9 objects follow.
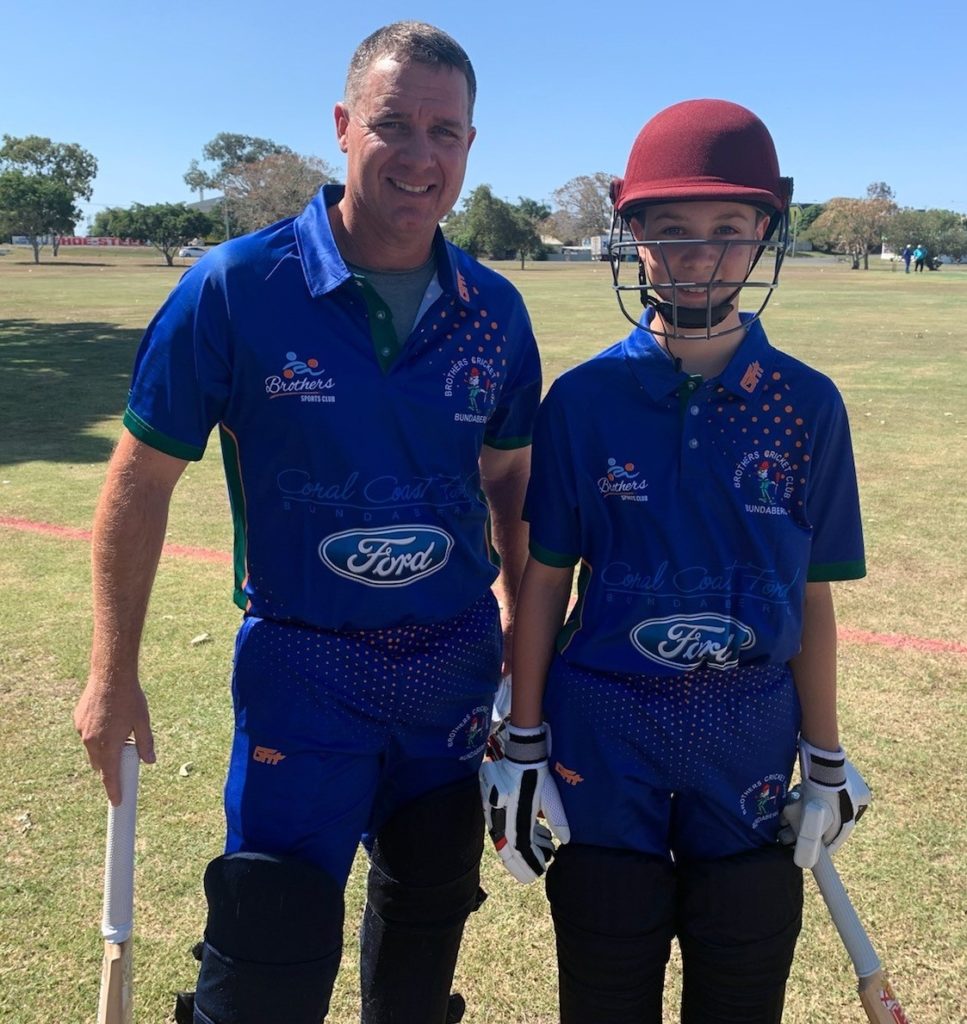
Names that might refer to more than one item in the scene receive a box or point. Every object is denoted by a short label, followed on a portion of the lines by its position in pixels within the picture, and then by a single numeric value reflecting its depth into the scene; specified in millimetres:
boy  2045
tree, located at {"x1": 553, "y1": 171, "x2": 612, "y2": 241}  92188
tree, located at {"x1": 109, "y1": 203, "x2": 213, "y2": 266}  69312
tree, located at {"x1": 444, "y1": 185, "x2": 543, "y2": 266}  68812
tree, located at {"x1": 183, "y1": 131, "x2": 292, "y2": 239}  111750
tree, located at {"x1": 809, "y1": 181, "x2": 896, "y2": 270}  76875
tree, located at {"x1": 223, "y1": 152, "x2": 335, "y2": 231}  69938
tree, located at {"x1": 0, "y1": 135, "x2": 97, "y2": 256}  78875
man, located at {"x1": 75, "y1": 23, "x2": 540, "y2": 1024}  2066
